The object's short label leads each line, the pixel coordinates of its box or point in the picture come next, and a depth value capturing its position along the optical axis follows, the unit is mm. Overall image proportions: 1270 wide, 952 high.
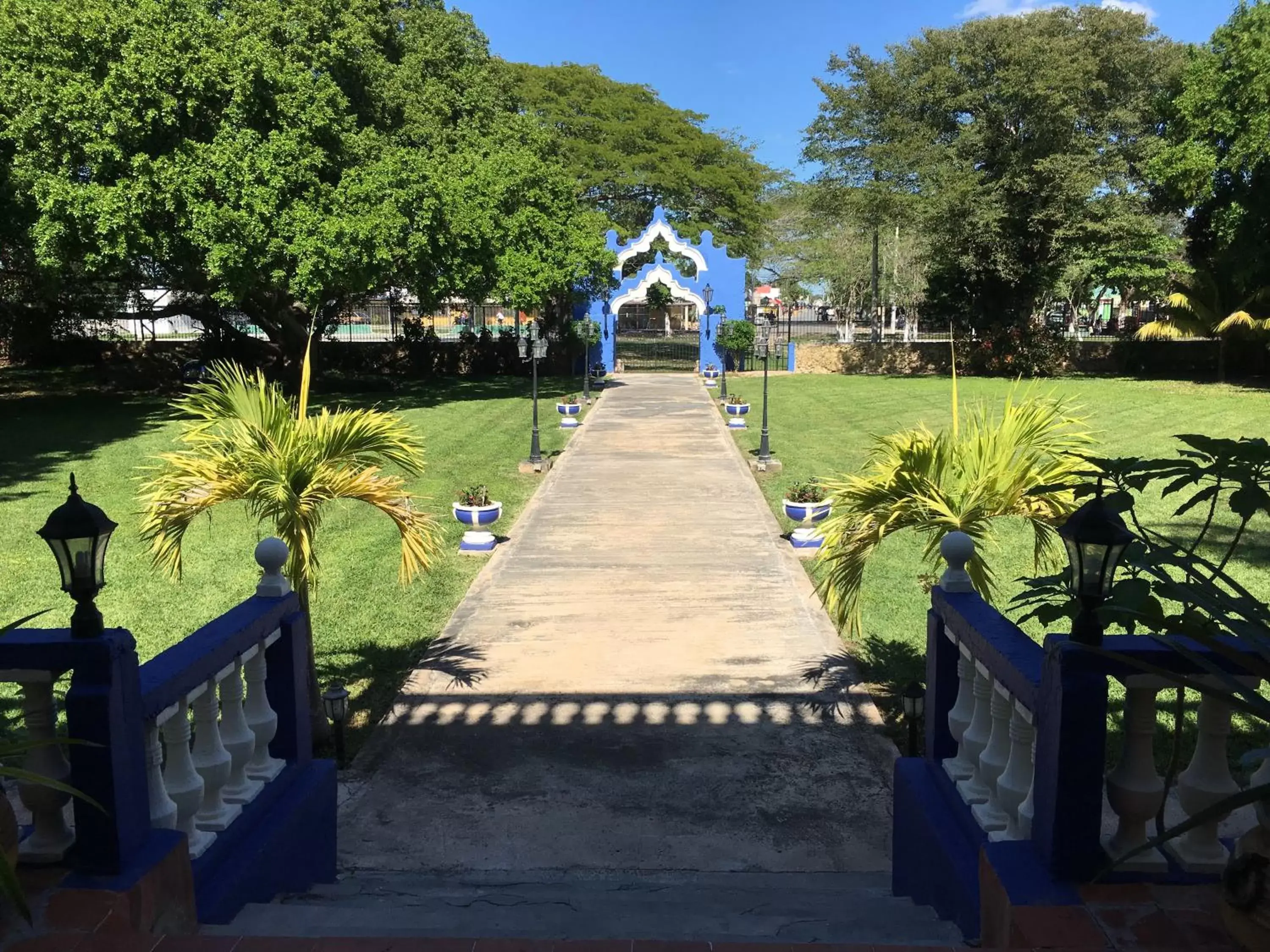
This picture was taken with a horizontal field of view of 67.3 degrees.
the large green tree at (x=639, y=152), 38031
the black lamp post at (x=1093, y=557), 2422
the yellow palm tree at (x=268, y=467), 5168
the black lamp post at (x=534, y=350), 15633
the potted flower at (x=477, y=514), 10469
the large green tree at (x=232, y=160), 17641
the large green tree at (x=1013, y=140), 28891
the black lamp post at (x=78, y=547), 2717
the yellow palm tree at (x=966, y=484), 4973
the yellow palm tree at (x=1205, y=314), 28125
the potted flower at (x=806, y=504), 11117
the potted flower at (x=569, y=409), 22111
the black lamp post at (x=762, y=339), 19370
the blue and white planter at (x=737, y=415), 21159
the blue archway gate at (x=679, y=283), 35562
